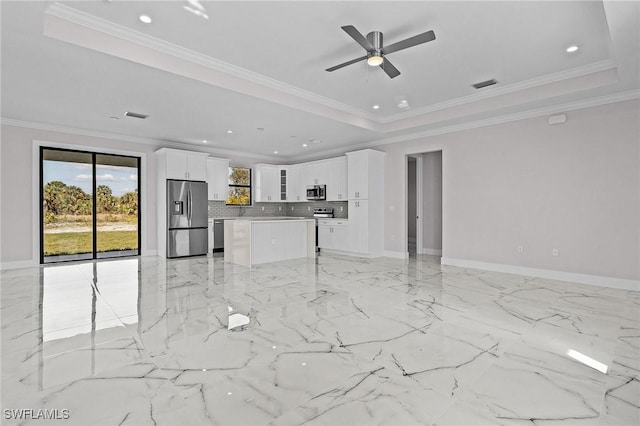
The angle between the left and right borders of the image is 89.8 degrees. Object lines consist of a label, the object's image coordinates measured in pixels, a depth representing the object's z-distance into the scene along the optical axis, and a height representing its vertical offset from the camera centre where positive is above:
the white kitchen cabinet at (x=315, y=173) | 8.41 +1.08
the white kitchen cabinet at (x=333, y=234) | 7.59 -0.54
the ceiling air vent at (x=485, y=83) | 4.53 +1.84
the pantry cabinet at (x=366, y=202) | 7.16 +0.23
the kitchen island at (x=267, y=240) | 6.05 -0.54
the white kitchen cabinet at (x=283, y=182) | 9.46 +0.91
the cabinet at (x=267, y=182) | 9.09 +0.87
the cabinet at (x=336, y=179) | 7.91 +0.85
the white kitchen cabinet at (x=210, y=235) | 7.96 -0.55
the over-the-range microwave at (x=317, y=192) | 8.39 +0.54
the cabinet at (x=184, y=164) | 7.14 +1.15
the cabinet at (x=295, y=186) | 9.07 +0.78
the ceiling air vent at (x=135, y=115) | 5.43 +1.70
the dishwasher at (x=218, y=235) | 8.09 -0.55
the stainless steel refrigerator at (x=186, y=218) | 7.09 -0.10
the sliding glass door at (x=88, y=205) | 6.37 +0.20
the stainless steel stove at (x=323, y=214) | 8.41 -0.04
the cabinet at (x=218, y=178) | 8.12 +0.90
